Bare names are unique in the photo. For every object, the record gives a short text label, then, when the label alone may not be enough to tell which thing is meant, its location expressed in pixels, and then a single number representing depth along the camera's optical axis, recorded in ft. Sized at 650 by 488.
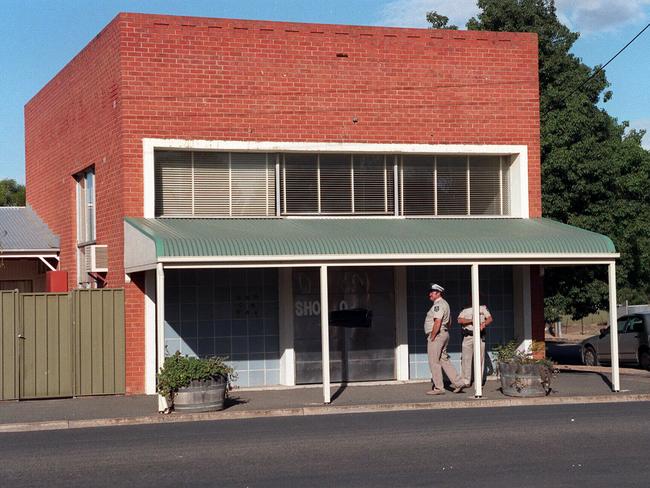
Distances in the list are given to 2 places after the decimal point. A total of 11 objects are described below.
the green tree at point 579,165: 98.99
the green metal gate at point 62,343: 60.70
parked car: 88.38
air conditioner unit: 66.08
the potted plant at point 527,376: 57.93
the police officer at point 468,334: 61.11
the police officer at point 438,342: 59.52
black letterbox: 64.95
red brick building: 62.13
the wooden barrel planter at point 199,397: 53.36
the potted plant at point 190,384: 52.95
